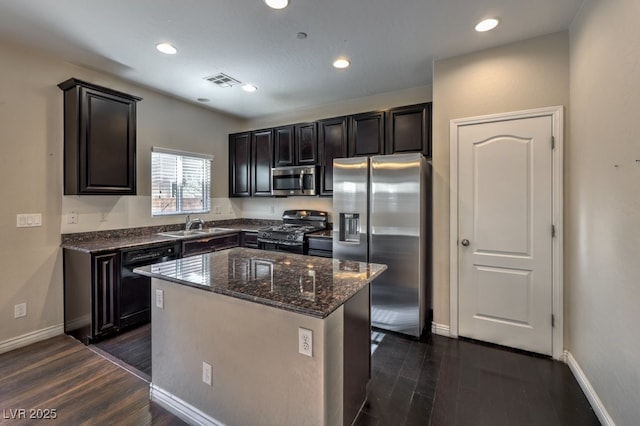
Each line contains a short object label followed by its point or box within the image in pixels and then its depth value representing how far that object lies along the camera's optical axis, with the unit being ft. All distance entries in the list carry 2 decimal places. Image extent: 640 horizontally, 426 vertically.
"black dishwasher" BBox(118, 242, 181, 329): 9.58
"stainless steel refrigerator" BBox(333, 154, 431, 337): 9.43
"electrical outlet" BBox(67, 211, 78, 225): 9.89
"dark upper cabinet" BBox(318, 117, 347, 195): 12.46
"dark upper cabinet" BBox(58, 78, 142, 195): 9.29
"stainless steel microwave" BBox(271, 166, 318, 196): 13.17
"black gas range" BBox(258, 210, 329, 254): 12.19
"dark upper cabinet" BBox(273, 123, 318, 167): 13.20
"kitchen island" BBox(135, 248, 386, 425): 4.52
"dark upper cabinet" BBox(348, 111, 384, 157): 11.60
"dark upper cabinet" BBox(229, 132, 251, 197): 15.33
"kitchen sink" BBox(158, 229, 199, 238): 12.07
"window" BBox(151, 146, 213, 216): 12.73
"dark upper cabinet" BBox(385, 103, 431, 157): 10.71
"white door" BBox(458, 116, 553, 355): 8.24
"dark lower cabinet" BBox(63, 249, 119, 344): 8.96
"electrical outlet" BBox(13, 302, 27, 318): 8.80
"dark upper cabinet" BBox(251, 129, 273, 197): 14.48
